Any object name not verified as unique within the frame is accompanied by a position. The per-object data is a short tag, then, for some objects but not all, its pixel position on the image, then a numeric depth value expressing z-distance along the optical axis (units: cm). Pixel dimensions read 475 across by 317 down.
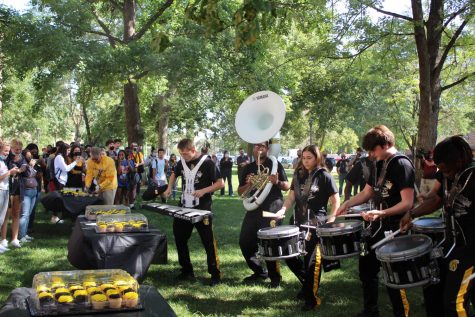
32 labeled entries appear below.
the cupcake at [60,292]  282
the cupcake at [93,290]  288
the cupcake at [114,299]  281
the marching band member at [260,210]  686
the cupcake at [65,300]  279
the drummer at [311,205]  576
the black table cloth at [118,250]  568
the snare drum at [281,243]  550
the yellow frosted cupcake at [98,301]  281
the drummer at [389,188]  468
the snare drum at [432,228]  475
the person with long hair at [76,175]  1184
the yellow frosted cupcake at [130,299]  283
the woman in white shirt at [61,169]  1128
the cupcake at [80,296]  283
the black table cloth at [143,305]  271
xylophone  620
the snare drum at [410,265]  396
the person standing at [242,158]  2179
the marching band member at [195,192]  698
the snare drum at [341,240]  480
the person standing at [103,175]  1000
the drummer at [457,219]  382
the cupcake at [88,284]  299
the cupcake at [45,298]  278
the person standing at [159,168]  1631
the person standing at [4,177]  816
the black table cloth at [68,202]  949
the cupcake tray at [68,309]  272
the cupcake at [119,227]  594
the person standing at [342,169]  2094
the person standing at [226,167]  2050
